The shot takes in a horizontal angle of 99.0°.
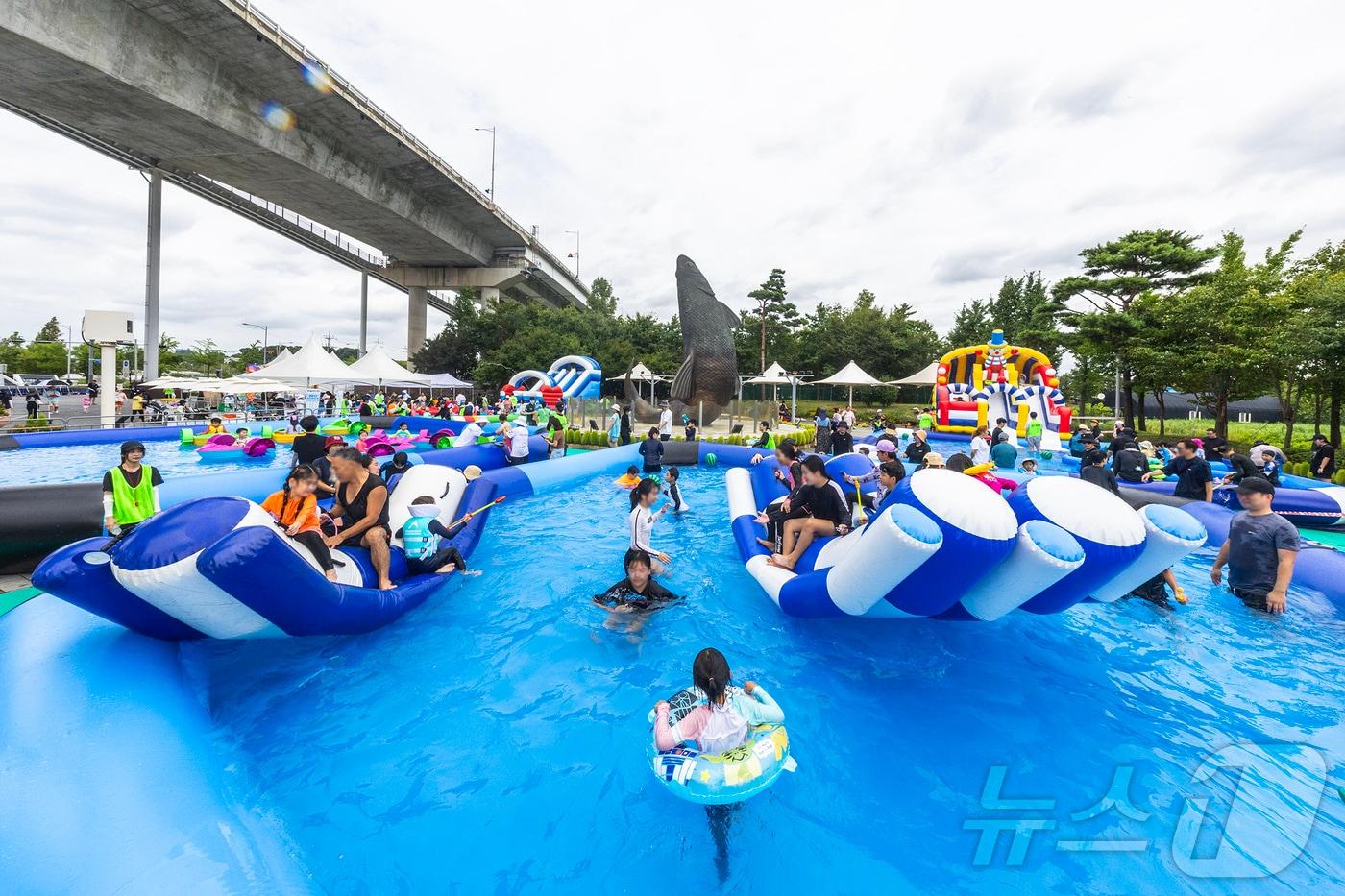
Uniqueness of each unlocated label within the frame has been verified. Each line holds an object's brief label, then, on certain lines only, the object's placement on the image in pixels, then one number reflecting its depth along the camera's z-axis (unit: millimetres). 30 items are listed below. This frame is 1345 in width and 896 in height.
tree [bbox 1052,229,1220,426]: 20656
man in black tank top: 4742
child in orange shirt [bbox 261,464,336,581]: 4520
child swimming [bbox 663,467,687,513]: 8566
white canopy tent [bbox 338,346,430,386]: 17047
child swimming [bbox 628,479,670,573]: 5367
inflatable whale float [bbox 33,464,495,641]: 3119
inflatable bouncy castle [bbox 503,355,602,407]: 25125
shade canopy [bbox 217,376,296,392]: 16938
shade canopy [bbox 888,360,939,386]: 27594
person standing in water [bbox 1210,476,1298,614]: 4613
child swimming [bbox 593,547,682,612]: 4898
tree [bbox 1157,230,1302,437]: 15648
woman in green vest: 4824
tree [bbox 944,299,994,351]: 42612
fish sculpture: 18328
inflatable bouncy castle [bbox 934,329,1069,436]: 18547
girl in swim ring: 2557
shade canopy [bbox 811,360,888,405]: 24594
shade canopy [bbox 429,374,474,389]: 29200
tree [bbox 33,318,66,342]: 70119
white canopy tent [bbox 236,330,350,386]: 16562
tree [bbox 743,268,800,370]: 40562
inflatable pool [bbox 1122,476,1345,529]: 7629
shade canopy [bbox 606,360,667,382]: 24703
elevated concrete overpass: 17156
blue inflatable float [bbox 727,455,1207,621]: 2951
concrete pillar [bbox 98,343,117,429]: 18109
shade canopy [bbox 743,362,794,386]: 20598
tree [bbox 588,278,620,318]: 50669
